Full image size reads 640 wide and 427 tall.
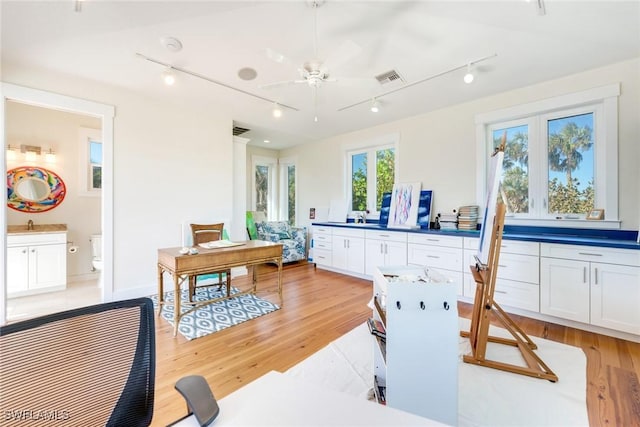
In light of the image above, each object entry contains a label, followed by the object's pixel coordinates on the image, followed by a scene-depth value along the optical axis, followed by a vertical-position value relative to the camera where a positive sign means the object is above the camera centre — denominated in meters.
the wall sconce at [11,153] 3.72 +0.83
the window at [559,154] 2.86 +0.71
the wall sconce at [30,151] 3.80 +0.88
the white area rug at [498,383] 1.54 -1.16
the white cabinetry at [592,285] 2.36 -0.68
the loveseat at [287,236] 5.53 -0.50
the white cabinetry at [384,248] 3.97 -0.55
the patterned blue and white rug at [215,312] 2.66 -1.12
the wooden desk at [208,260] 2.43 -0.47
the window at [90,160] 4.27 +0.84
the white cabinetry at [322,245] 5.04 -0.63
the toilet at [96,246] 4.22 -0.53
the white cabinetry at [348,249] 4.52 -0.63
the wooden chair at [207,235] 3.30 -0.28
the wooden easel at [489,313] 1.98 -0.76
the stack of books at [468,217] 3.64 -0.06
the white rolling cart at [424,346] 1.40 -0.70
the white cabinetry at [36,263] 3.42 -0.67
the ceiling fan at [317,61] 2.07 +1.26
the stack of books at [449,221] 3.83 -0.12
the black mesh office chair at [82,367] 0.69 -0.45
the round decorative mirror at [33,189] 3.77 +0.34
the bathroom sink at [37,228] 3.61 -0.22
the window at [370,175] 4.91 +0.73
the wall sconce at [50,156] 3.96 +0.83
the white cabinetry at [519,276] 2.84 -0.69
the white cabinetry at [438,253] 3.40 -0.53
